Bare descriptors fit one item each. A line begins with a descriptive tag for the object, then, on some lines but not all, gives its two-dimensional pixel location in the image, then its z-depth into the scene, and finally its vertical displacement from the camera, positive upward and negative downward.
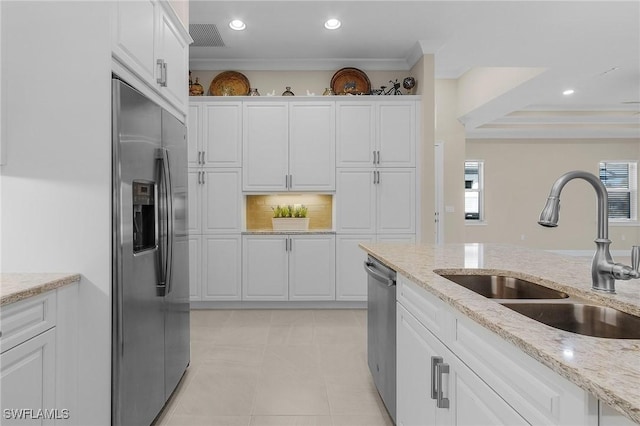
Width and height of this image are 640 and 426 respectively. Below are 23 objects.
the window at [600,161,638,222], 9.20 +0.53
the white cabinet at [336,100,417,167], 4.48 +0.93
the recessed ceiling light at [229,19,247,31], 3.77 +1.83
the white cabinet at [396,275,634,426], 0.73 -0.44
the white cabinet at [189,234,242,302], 4.44 -0.66
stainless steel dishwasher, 2.00 -0.69
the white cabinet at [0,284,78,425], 1.28 -0.54
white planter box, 4.64 -0.16
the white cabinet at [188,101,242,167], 4.43 +0.87
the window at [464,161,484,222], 8.88 +0.45
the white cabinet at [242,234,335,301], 4.47 -0.66
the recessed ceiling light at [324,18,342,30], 3.75 +1.83
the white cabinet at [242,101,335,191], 4.47 +0.74
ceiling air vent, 3.88 +1.84
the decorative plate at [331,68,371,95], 4.76 +1.60
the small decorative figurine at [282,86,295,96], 4.61 +1.39
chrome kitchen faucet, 1.17 -0.10
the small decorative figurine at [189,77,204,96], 4.61 +1.43
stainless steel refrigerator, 1.67 -0.23
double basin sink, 1.13 -0.34
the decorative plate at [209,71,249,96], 4.76 +1.56
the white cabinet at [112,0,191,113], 1.75 +0.88
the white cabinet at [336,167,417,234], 4.49 +0.11
